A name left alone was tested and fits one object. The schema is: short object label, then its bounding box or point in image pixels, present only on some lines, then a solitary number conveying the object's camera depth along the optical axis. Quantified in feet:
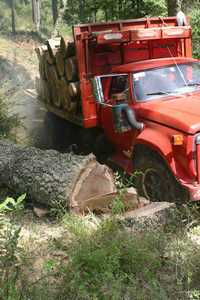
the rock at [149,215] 18.37
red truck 20.31
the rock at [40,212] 20.46
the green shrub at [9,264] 12.96
